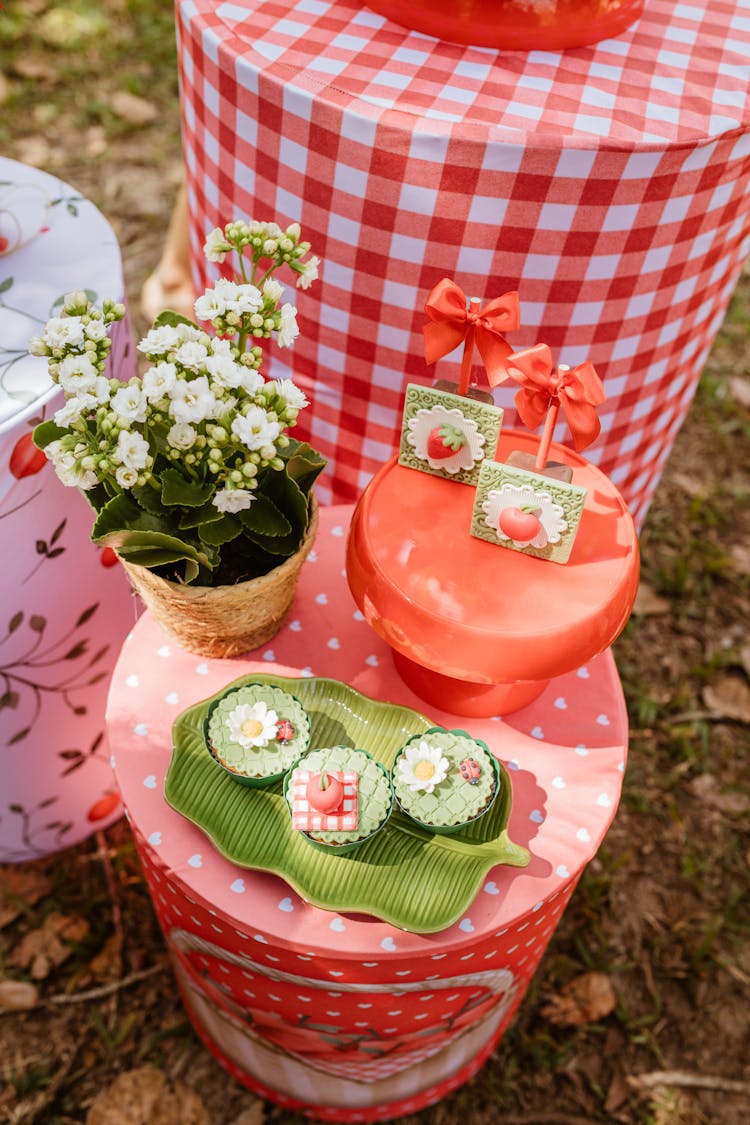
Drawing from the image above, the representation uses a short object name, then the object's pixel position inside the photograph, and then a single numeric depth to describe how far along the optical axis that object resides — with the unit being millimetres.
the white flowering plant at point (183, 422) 860
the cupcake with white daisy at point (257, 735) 1055
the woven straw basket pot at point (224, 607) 1027
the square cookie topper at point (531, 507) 1015
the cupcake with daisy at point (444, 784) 1022
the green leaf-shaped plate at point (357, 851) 1013
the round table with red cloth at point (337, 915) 1033
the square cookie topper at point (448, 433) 1067
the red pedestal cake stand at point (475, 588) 1006
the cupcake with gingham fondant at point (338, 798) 1000
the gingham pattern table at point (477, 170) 1124
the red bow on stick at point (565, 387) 968
